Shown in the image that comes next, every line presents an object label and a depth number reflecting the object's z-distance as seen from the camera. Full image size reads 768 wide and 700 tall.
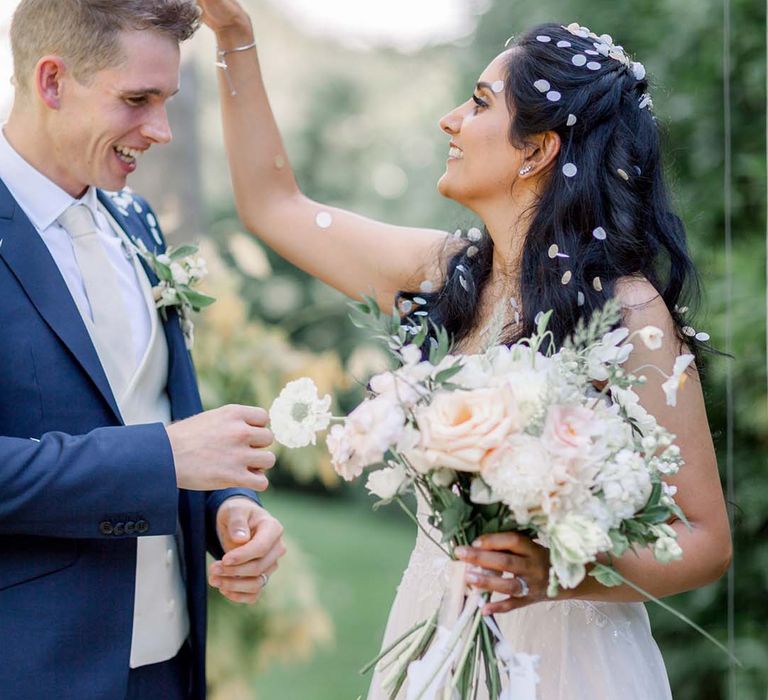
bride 2.10
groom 1.95
